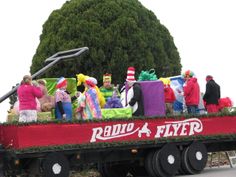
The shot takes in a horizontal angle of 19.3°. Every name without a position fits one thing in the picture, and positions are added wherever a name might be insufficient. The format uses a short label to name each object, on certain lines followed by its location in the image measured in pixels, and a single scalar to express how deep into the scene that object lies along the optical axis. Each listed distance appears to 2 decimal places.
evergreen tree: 28.73
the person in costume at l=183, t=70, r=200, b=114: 15.86
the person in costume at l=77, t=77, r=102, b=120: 14.11
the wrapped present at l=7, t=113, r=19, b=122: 13.74
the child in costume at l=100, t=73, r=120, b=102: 15.45
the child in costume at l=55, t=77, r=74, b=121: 14.16
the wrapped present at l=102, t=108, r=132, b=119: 14.31
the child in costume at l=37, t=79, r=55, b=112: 14.19
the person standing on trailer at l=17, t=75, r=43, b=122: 13.26
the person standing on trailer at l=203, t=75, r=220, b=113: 16.62
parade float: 12.77
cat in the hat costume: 14.52
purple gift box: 14.77
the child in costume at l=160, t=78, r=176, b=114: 15.73
